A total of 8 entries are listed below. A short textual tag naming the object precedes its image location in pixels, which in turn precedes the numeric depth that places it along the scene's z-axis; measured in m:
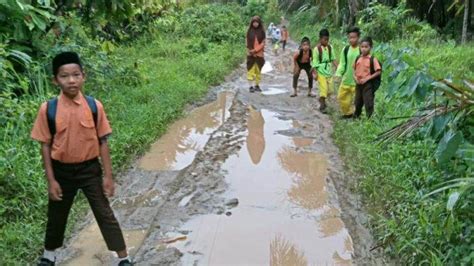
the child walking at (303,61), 10.84
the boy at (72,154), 3.52
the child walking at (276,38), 22.83
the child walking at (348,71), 8.31
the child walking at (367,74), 7.78
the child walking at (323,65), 9.58
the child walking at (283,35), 23.09
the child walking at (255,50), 11.88
